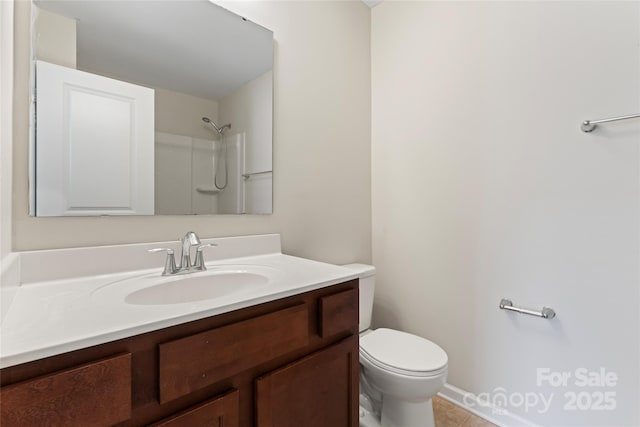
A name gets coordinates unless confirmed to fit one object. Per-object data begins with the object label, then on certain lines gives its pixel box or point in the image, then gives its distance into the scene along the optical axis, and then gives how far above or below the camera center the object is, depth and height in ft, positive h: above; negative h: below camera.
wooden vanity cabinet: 1.75 -1.14
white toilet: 4.08 -2.20
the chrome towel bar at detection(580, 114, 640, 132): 3.71 +1.17
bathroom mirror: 3.23 +1.33
